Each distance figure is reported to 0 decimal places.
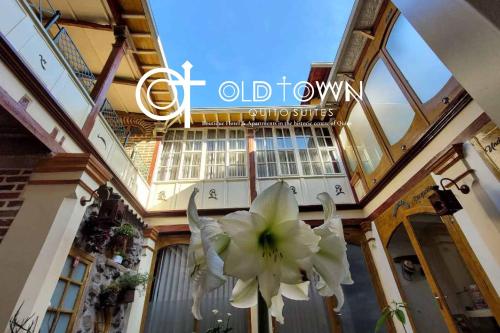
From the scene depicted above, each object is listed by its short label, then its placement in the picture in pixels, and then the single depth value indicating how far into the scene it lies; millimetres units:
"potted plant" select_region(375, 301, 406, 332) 1931
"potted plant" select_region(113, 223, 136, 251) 3496
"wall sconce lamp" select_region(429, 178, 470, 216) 2574
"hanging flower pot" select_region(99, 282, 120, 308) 3189
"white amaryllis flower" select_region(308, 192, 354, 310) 433
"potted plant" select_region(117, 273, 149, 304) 3338
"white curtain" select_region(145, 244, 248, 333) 4070
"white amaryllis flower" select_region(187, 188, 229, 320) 388
